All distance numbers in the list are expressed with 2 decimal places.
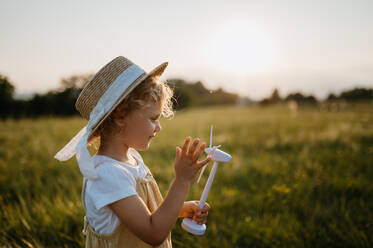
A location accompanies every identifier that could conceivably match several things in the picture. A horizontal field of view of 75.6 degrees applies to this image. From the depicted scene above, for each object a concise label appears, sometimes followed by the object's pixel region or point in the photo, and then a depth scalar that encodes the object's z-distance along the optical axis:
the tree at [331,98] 28.67
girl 1.33
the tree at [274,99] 35.47
